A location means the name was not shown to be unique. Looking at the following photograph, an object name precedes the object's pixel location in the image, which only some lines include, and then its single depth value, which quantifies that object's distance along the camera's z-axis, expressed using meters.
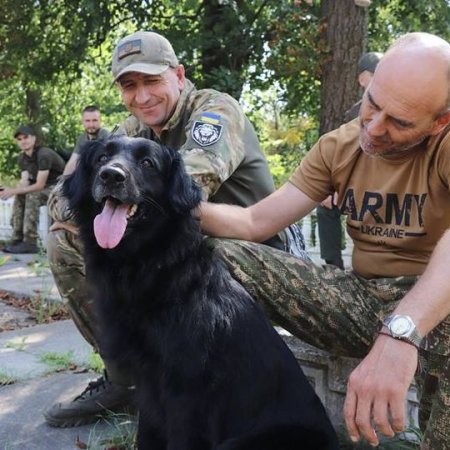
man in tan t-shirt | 1.92
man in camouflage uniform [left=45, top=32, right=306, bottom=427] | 2.70
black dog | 2.03
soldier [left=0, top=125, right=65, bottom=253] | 9.02
